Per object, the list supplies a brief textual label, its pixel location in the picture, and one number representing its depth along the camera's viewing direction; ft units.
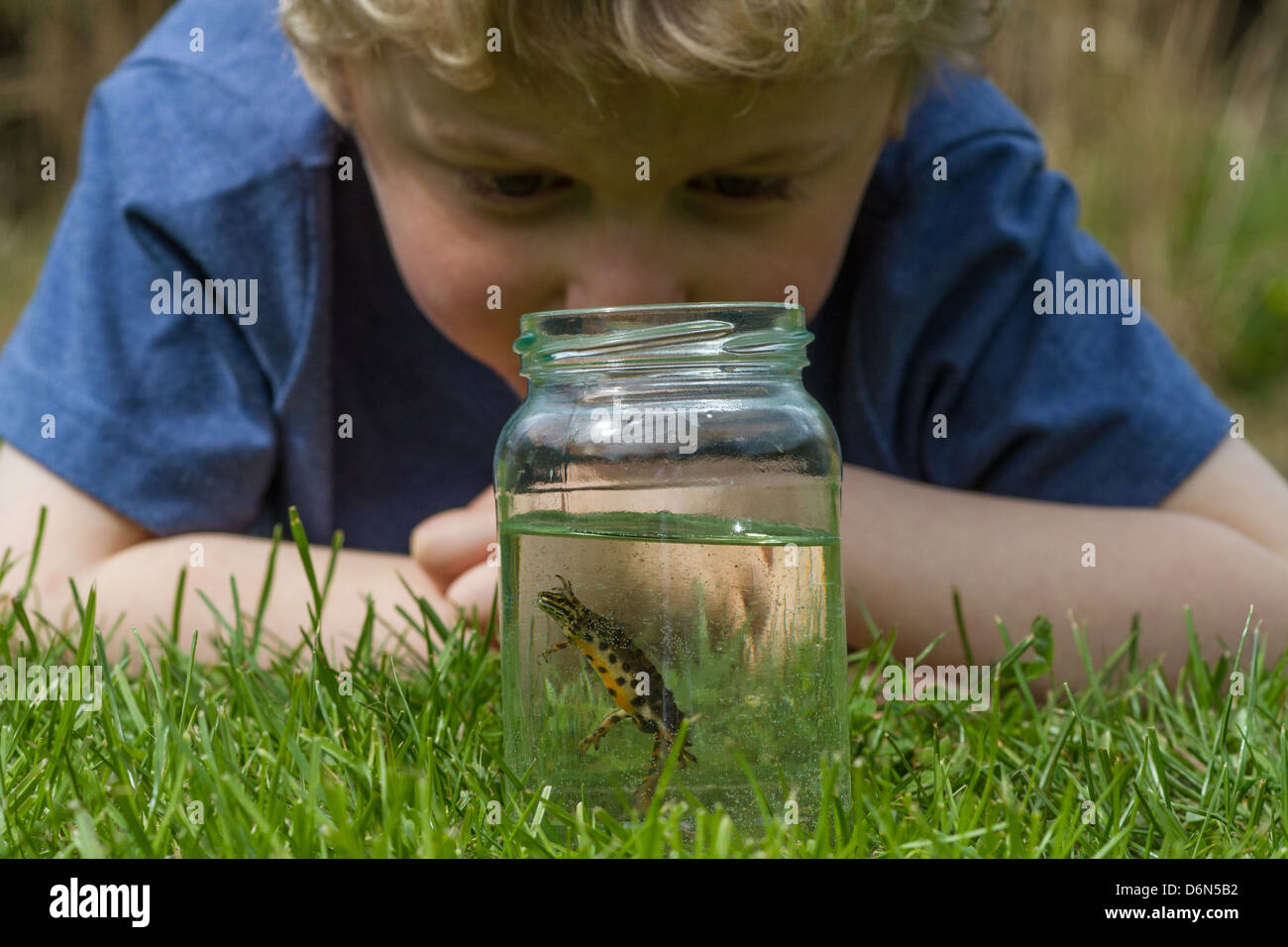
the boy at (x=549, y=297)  1.75
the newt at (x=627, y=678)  1.34
